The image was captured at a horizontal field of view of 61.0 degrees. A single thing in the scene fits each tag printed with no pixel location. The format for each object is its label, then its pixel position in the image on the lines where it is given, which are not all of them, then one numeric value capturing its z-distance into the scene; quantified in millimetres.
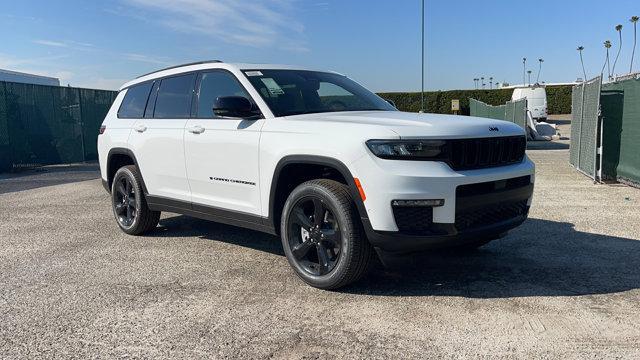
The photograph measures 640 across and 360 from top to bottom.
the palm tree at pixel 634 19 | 55562
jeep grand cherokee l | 3674
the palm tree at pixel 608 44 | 61250
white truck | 32500
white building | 29391
